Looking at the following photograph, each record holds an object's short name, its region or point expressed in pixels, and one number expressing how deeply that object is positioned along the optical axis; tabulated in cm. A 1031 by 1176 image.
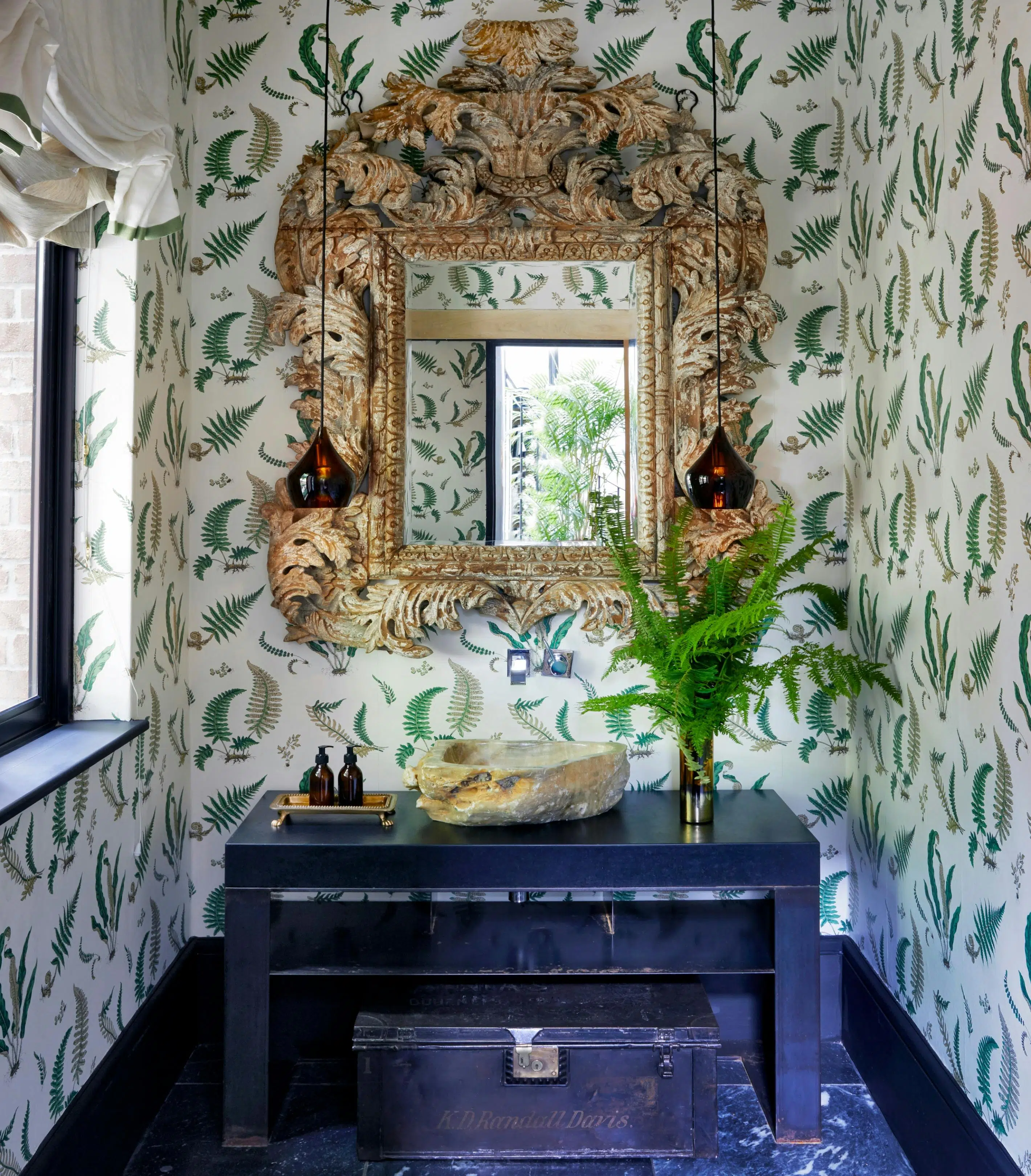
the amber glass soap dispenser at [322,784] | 218
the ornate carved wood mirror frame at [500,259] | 236
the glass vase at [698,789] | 213
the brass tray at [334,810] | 212
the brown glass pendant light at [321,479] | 217
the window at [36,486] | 187
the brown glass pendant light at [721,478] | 219
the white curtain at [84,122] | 133
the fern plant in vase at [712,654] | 208
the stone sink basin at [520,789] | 205
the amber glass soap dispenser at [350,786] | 218
